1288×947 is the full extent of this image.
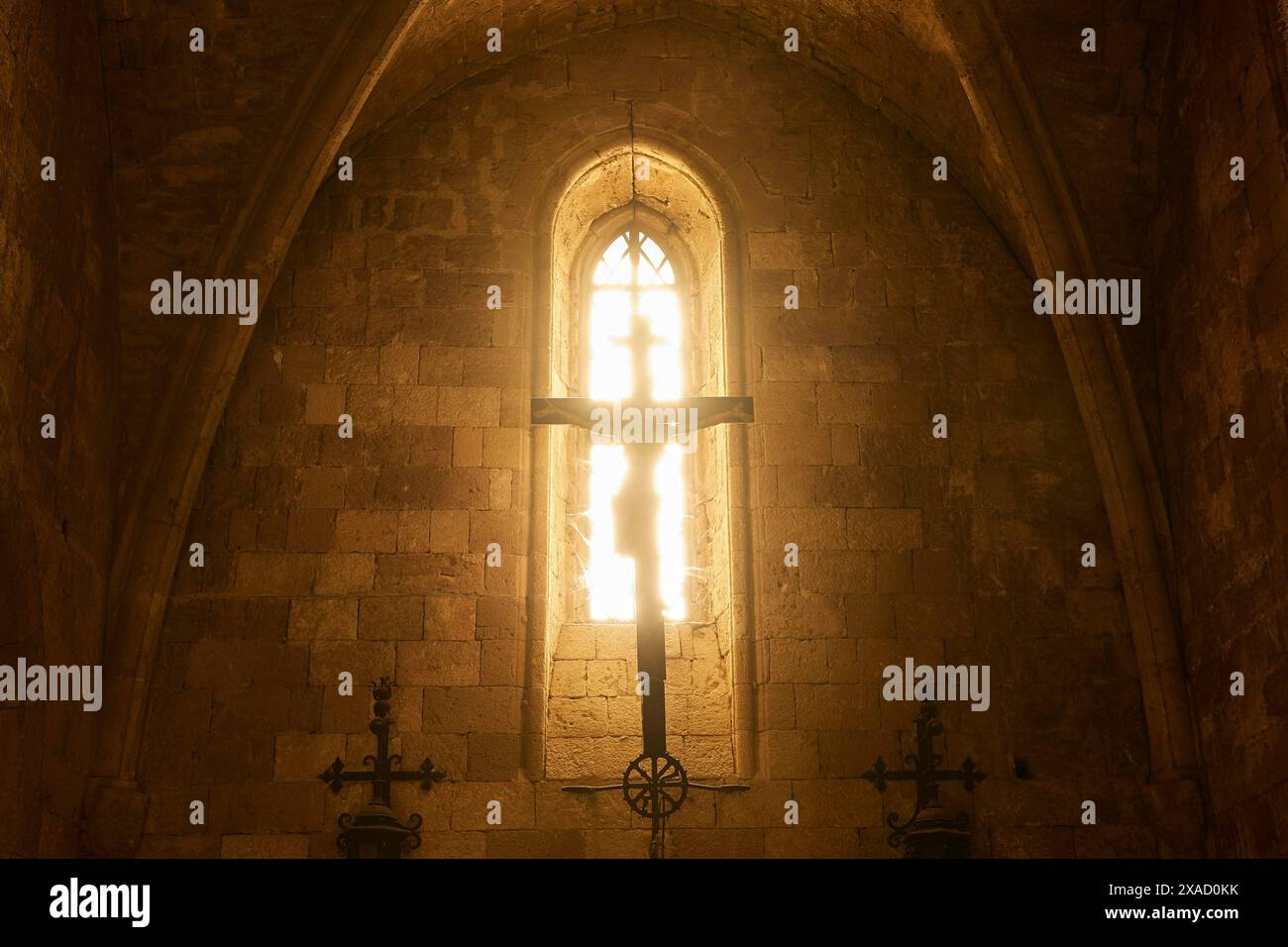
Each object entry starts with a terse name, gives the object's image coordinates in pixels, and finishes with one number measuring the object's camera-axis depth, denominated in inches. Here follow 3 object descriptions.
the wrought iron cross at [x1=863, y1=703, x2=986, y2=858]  266.2
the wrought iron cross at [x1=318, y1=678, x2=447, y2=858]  267.1
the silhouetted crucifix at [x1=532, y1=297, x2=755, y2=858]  248.5
